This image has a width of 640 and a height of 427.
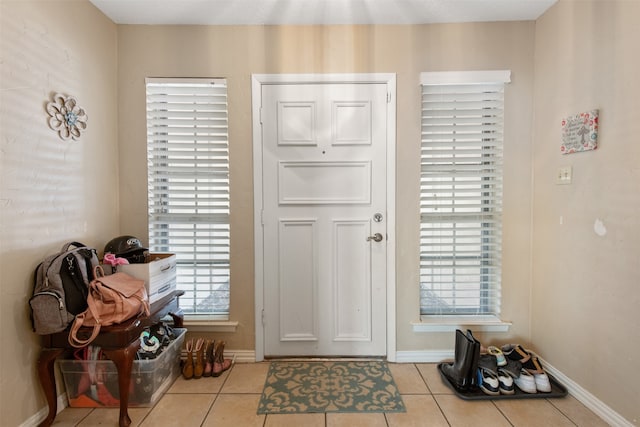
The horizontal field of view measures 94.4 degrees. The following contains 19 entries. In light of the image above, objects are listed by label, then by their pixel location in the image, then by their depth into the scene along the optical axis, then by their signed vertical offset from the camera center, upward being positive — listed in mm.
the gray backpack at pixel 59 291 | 1445 -424
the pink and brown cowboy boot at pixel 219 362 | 2015 -1081
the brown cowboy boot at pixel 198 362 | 1981 -1044
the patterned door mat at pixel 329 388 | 1698 -1133
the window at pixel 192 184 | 2160 +167
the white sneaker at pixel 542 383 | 1800 -1065
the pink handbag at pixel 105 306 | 1475 -515
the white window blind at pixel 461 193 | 2145 +108
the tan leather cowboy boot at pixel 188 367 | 1976 -1073
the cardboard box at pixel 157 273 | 1738 -410
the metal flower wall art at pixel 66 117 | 1650 +523
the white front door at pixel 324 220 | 2141 -93
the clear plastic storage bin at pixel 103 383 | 1665 -1008
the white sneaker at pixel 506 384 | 1795 -1075
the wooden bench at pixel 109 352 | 1491 -742
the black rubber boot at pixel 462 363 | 1814 -971
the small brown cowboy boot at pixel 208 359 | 2004 -1054
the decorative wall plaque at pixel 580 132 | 1649 +444
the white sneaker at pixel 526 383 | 1801 -1070
